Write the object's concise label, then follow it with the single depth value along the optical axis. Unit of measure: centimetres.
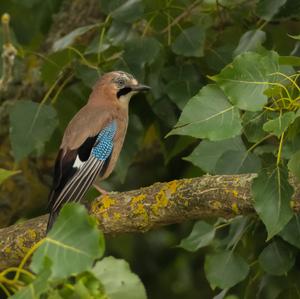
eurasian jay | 1051
